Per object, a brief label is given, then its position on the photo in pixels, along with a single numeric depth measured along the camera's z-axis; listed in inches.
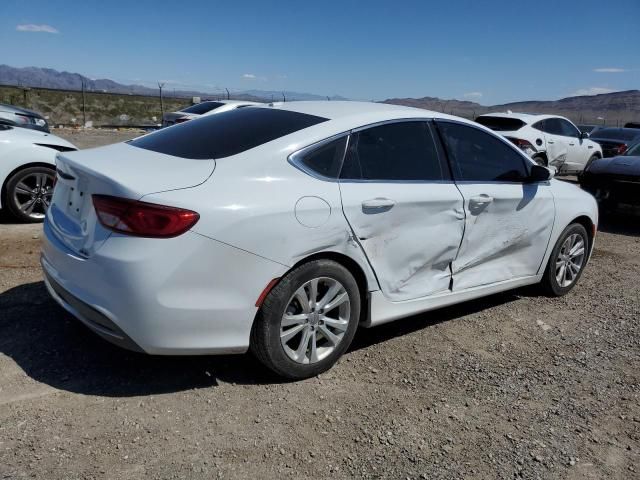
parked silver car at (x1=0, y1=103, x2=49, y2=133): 474.0
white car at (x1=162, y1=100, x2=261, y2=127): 632.4
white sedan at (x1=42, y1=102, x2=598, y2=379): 111.5
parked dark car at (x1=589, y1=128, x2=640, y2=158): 627.9
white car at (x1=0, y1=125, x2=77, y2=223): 246.5
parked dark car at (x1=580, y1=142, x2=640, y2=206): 318.3
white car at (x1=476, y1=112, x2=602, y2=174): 505.7
